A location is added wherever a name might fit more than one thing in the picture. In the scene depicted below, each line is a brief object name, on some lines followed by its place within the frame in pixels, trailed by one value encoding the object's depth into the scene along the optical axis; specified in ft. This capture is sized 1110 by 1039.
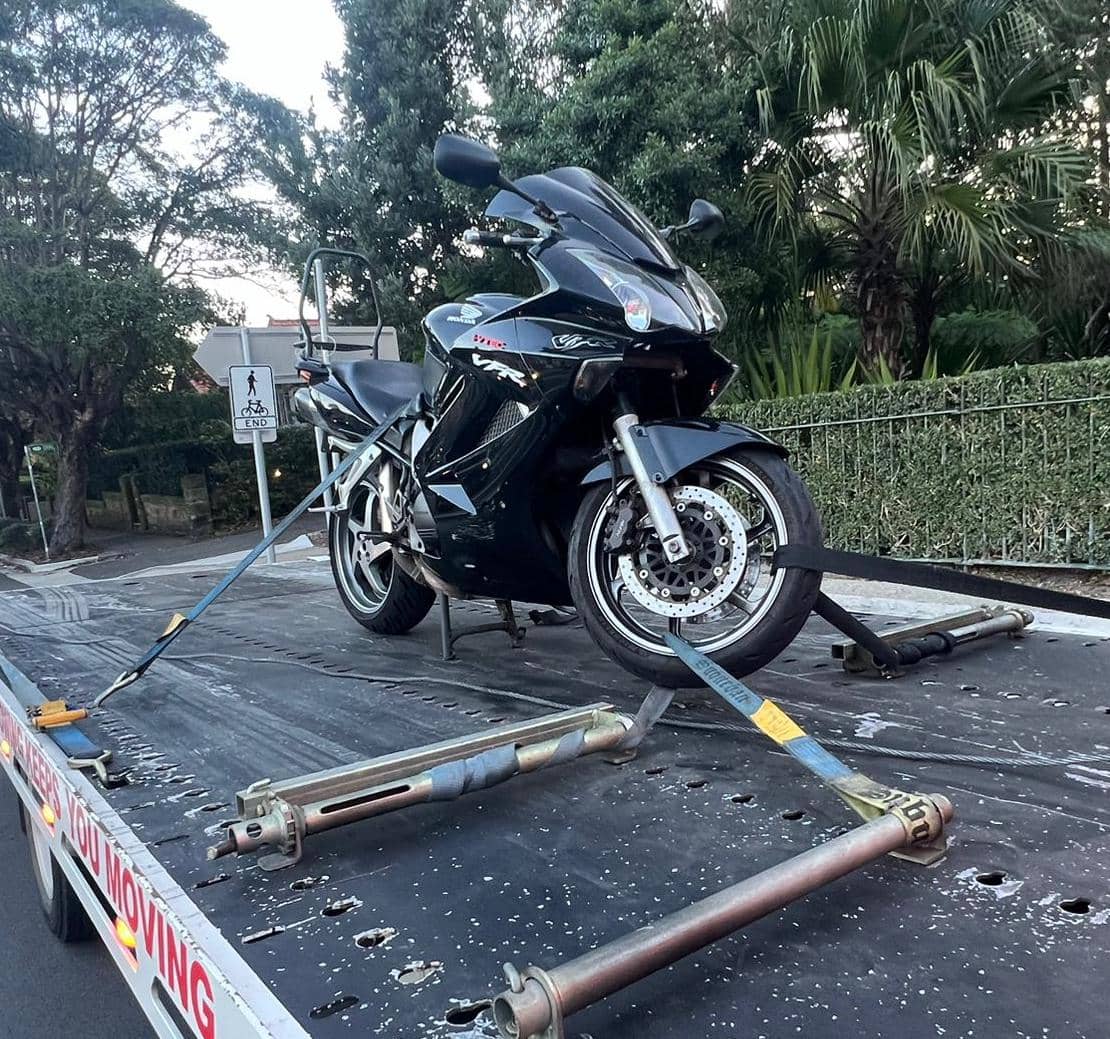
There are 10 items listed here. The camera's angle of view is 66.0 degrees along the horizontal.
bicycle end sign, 30.17
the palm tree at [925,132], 20.98
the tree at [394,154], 38.40
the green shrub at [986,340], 26.76
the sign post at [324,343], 13.38
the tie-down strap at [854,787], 4.29
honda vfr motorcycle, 7.00
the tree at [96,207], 49.70
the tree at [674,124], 26.02
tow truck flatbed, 3.40
